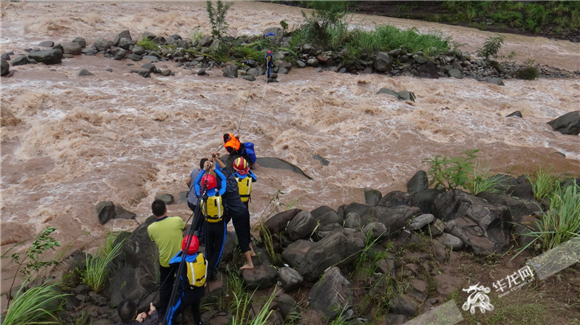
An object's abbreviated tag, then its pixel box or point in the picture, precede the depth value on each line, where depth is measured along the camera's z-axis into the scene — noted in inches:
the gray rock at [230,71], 457.7
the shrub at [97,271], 153.9
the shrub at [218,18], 521.7
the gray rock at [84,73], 407.2
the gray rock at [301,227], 187.3
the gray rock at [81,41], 478.8
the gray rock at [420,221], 187.3
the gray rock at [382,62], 517.7
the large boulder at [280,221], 194.7
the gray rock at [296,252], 168.9
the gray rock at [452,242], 176.0
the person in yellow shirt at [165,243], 140.7
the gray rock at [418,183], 265.2
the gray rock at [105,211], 221.3
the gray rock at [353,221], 194.9
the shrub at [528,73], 534.0
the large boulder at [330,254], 159.2
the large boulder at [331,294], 142.7
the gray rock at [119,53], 469.1
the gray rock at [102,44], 484.7
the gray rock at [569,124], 374.6
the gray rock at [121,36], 500.7
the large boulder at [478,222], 173.8
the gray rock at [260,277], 156.3
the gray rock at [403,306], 141.6
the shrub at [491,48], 581.0
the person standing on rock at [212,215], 149.9
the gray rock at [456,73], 529.7
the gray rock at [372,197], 258.5
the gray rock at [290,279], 155.1
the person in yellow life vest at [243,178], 173.8
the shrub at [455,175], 222.5
